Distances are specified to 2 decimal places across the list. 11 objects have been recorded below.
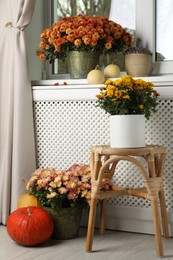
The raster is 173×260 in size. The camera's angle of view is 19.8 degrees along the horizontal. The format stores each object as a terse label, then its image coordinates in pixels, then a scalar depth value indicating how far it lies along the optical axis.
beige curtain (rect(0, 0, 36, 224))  2.96
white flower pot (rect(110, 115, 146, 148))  2.39
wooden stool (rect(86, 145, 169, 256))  2.36
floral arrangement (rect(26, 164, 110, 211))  2.62
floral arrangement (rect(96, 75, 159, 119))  2.39
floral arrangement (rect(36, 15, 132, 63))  2.87
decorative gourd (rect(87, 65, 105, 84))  2.80
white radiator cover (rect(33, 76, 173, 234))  2.70
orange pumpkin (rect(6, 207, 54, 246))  2.47
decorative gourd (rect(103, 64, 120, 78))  2.88
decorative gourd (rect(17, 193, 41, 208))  2.74
